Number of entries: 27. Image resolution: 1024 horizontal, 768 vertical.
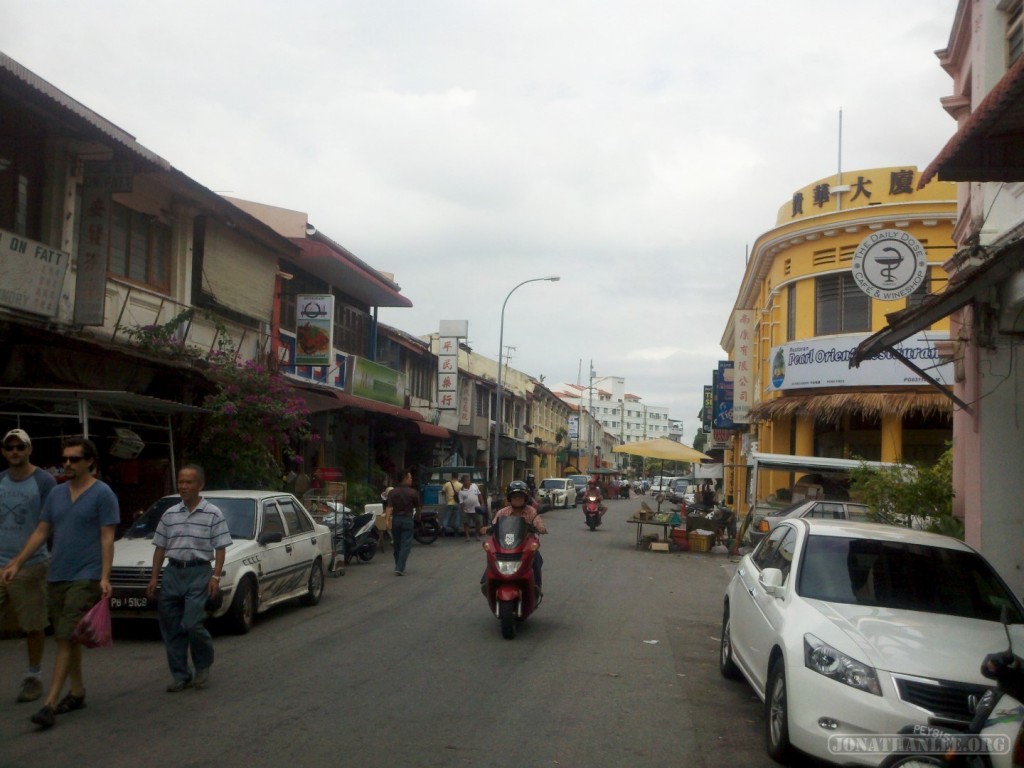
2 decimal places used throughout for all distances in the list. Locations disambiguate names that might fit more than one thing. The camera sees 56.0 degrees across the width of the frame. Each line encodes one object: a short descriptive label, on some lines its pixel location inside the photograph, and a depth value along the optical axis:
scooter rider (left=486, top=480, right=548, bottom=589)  11.07
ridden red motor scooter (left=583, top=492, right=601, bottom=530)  30.67
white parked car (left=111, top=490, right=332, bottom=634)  9.78
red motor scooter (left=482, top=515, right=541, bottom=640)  10.45
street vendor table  23.59
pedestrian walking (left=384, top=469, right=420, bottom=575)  16.08
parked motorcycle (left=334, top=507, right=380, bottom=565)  17.41
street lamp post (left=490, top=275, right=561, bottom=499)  37.66
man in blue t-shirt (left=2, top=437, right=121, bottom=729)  6.69
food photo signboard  21.94
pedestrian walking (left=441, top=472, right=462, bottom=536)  24.80
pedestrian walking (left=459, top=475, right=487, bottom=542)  24.84
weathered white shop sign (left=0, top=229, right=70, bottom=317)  12.25
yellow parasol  24.92
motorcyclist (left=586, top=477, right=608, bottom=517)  30.97
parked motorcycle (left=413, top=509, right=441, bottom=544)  23.20
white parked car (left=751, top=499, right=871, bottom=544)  15.66
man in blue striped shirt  7.55
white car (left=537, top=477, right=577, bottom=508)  45.75
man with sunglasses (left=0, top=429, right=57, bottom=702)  6.84
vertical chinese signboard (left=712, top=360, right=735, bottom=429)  37.47
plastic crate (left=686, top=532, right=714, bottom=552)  23.53
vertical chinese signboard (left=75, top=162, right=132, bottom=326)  13.84
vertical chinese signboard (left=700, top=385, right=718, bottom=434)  50.88
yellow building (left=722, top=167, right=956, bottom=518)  24.12
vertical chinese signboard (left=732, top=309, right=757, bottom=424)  31.56
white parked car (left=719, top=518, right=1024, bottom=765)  5.38
